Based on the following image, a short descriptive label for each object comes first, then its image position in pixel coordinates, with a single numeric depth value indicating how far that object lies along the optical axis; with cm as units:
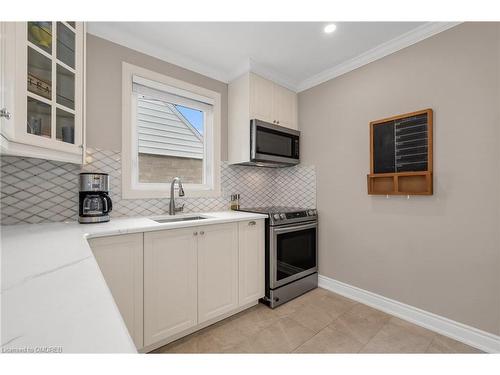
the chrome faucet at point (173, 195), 218
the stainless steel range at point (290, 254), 224
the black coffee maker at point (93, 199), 165
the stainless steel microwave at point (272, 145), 243
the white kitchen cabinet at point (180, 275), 147
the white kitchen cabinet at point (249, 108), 248
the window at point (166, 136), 208
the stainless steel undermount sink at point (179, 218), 202
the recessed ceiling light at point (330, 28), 187
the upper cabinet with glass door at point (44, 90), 110
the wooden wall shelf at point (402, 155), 186
